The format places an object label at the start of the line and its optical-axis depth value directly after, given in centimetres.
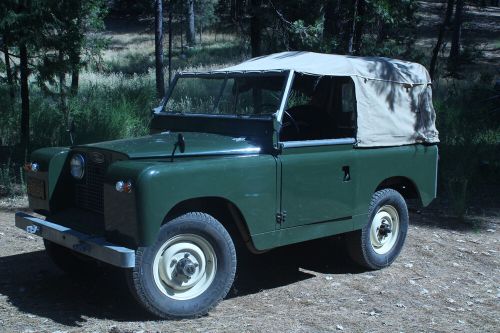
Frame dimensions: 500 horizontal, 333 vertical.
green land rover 439
